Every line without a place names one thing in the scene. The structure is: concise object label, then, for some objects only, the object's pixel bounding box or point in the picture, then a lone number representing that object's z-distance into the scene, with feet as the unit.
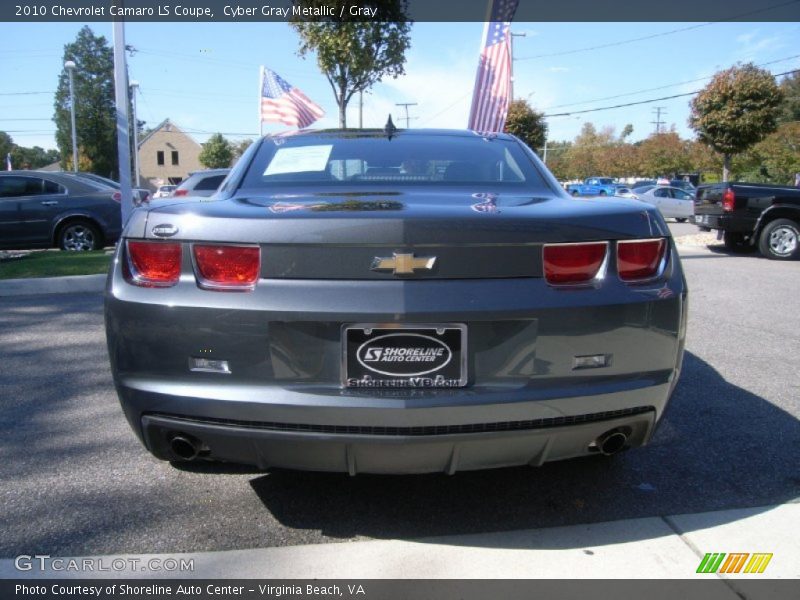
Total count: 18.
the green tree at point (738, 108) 62.13
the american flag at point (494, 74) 35.17
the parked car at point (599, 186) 112.92
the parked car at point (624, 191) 87.63
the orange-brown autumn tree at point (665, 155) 191.72
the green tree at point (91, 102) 236.84
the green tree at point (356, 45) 38.17
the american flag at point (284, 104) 44.65
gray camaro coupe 6.88
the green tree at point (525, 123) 111.45
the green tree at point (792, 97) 209.26
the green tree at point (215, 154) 241.55
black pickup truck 36.35
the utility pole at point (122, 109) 29.58
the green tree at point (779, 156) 118.62
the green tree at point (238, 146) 293.23
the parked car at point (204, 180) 33.01
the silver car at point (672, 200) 88.02
